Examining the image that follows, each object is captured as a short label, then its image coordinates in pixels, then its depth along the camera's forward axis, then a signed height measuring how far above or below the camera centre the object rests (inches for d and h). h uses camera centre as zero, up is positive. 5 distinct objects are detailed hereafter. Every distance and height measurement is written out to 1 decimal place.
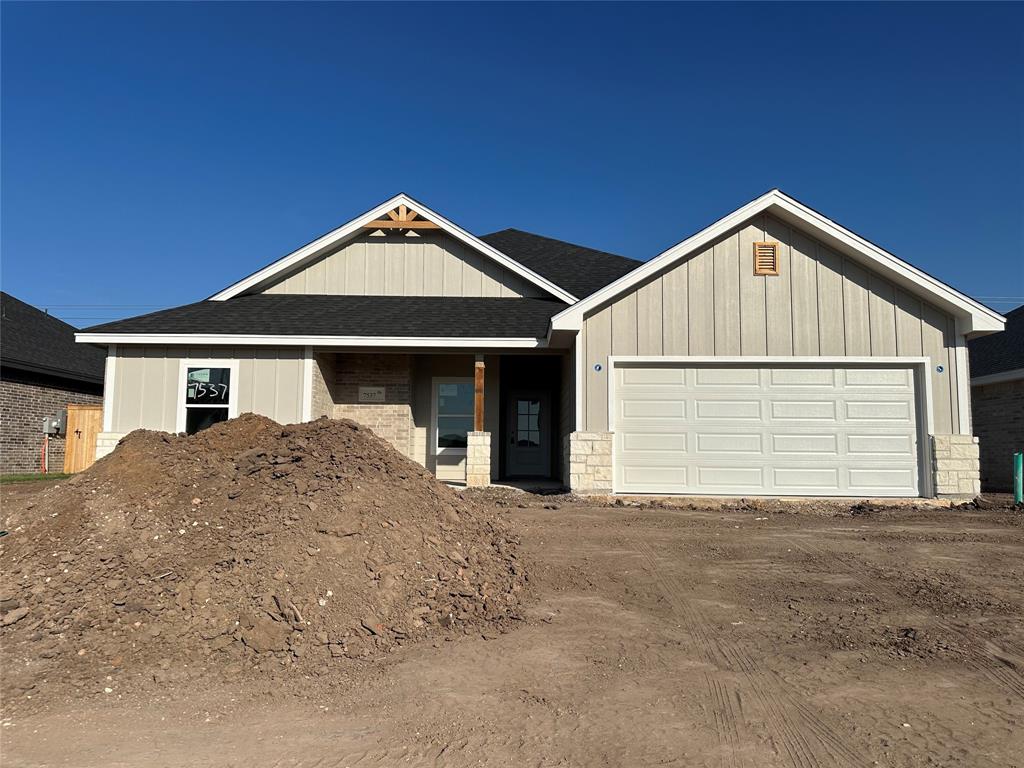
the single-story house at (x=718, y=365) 459.5 +45.9
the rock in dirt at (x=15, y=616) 175.3 -48.8
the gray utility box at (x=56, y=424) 721.6 +4.3
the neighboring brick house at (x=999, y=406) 626.8 +24.6
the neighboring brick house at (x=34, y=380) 678.5 +52.3
